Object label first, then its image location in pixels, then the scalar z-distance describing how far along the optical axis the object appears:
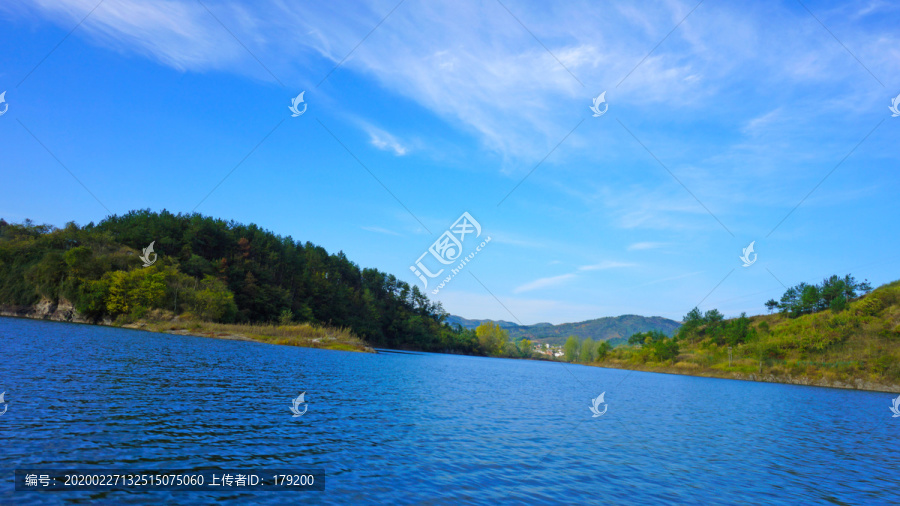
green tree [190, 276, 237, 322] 89.12
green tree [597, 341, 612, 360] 185.00
